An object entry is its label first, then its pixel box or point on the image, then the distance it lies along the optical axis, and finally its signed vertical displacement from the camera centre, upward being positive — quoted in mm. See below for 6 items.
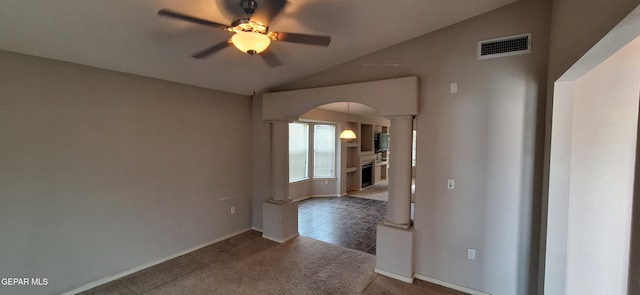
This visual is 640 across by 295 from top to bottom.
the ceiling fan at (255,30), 1753 +736
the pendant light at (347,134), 6793 +70
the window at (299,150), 6898 -357
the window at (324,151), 7453 -399
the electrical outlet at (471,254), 2822 -1241
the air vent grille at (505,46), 2514 +906
